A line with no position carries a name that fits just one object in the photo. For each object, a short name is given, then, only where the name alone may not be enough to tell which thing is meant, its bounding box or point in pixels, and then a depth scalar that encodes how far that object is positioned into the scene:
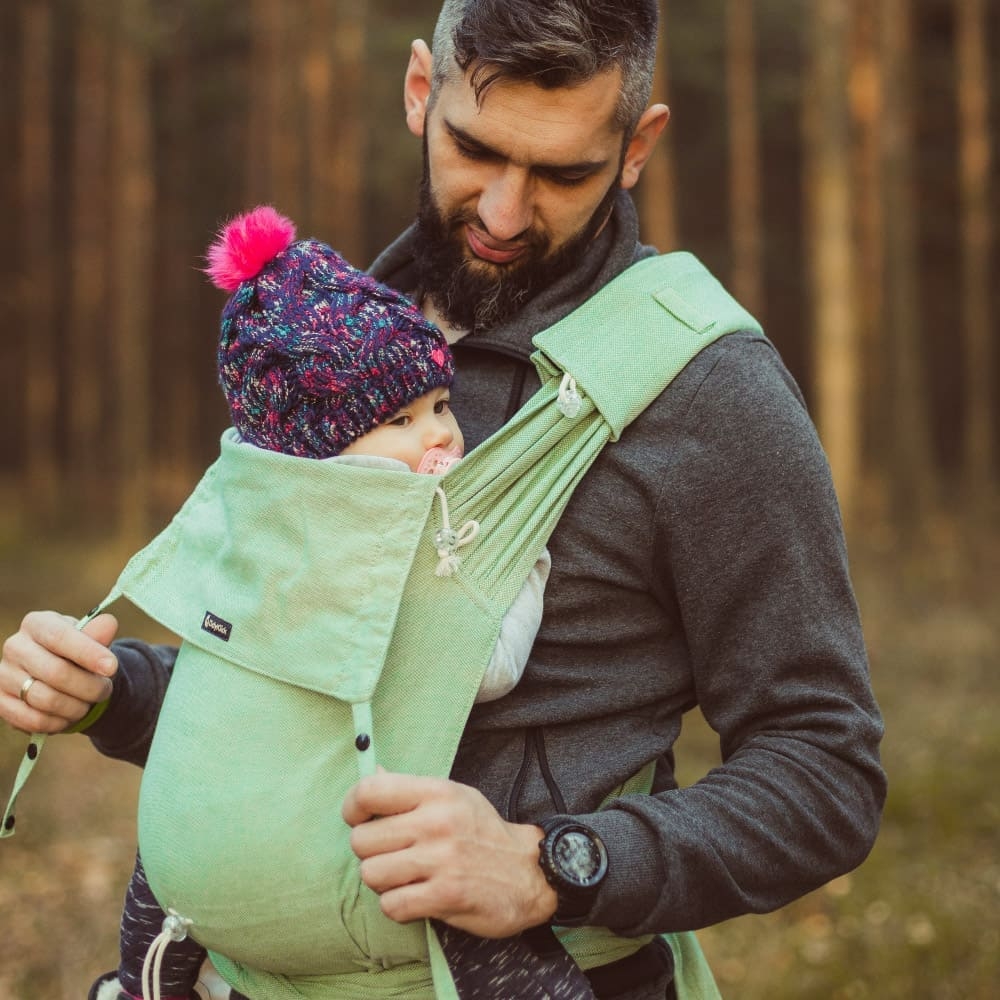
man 1.82
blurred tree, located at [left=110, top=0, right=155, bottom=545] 17.28
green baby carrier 1.84
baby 2.06
